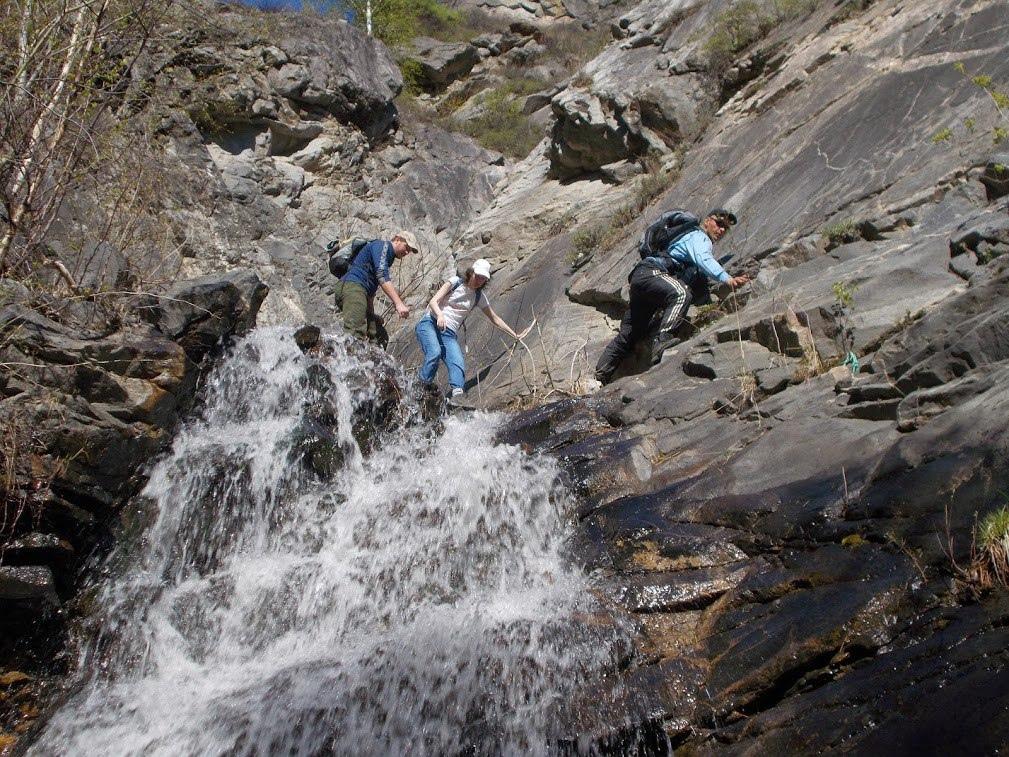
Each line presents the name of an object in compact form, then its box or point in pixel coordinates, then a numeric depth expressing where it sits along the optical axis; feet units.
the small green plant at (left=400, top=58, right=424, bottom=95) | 79.15
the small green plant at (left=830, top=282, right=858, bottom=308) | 20.71
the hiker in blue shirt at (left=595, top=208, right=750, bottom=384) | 25.73
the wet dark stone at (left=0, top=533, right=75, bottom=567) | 16.94
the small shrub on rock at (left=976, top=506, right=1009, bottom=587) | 10.67
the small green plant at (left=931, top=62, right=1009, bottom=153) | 22.85
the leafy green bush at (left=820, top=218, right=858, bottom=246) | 25.32
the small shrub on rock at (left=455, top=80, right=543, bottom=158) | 70.08
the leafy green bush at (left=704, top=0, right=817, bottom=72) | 42.88
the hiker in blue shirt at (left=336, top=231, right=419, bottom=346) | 30.22
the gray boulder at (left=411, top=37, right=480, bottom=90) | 80.38
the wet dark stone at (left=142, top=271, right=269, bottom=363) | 24.43
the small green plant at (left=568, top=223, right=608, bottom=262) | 38.58
